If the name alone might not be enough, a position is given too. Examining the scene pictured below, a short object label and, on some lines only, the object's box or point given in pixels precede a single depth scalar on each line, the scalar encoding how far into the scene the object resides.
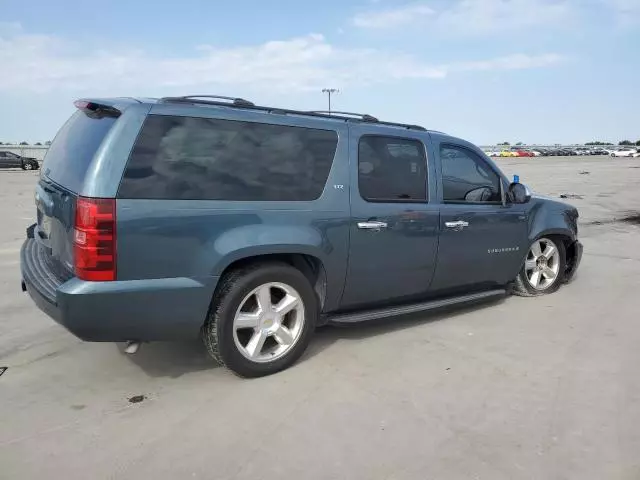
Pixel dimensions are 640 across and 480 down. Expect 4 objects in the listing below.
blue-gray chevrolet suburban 3.38
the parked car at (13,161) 40.25
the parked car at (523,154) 95.56
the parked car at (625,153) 88.62
